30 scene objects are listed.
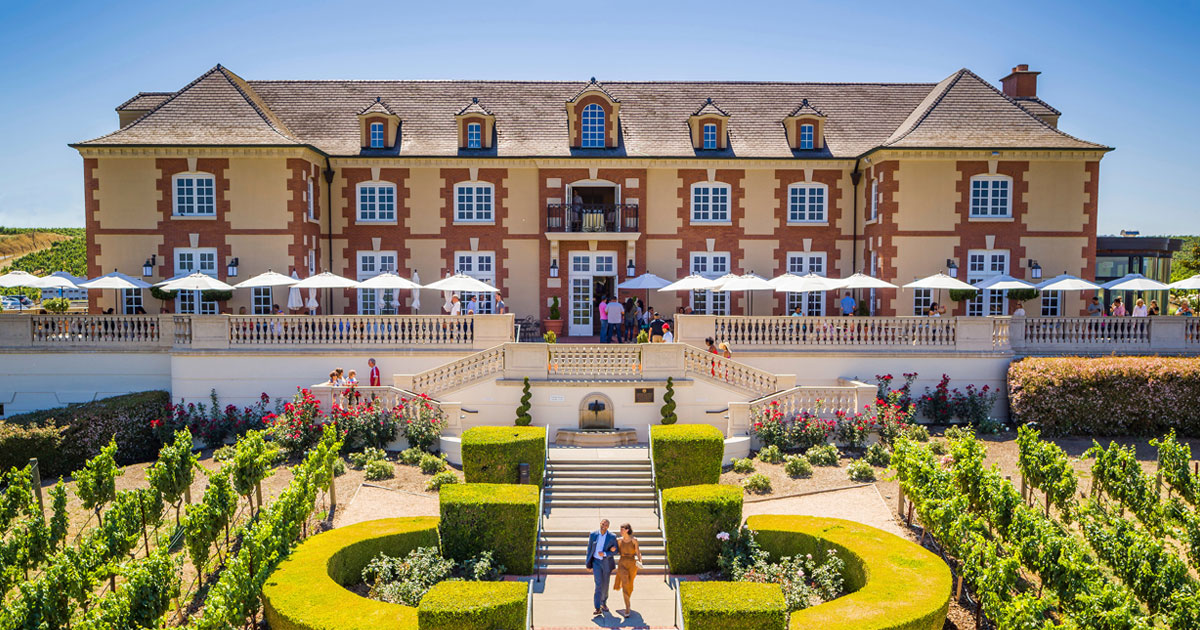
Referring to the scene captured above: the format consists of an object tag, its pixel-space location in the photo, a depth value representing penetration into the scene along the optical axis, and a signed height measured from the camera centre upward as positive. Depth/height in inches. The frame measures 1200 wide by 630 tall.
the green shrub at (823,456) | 820.6 -165.6
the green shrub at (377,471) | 781.3 -172.0
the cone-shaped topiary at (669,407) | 874.8 -122.5
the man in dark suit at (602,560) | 557.0 -185.7
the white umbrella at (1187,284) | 1016.2 +14.2
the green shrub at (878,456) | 815.7 -165.0
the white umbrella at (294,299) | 1037.5 -5.3
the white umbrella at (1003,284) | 1054.4 +14.6
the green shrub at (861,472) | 778.2 -172.7
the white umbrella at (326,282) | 994.1 +16.2
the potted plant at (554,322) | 1149.7 -39.0
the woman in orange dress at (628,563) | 558.1 -187.5
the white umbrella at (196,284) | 980.6 +13.5
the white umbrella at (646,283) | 1150.3 +17.3
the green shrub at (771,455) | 832.3 -166.7
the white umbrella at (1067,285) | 1039.0 +13.4
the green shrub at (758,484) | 761.6 -180.7
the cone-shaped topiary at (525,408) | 870.4 -124.1
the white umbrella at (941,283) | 1032.2 +15.6
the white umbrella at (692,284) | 1080.2 +14.9
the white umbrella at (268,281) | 1011.3 +17.7
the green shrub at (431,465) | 802.2 -170.3
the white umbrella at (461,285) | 1029.2 +12.9
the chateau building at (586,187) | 1118.4 +159.9
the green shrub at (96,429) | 831.7 -144.3
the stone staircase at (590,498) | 649.0 -188.1
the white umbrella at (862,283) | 1008.2 +15.3
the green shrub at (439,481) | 762.2 -177.5
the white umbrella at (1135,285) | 1019.3 +13.3
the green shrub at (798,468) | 790.5 -171.2
